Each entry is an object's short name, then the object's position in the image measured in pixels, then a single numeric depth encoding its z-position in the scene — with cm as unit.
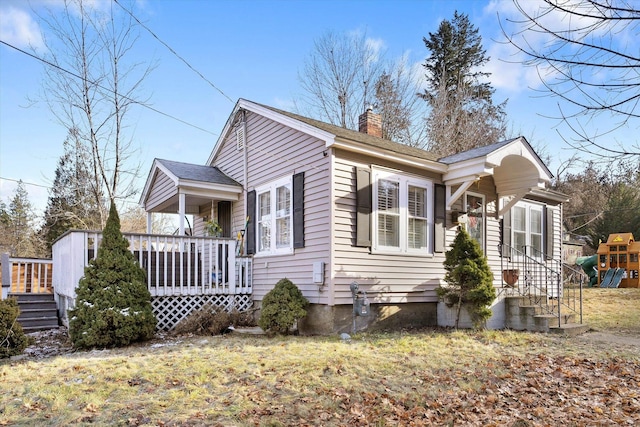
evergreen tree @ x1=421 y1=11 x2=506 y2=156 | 2377
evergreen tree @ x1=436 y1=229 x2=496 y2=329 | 838
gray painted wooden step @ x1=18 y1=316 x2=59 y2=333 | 1034
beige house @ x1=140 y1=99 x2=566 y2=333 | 838
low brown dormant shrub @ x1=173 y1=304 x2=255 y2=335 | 876
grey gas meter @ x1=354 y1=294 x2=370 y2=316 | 816
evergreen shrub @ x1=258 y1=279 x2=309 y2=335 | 816
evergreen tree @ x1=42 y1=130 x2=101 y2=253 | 1879
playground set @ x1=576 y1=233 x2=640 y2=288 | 1672
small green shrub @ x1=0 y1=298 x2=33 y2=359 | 695
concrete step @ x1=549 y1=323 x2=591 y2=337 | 836
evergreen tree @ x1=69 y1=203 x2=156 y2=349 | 739
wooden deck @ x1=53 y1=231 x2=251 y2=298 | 834
